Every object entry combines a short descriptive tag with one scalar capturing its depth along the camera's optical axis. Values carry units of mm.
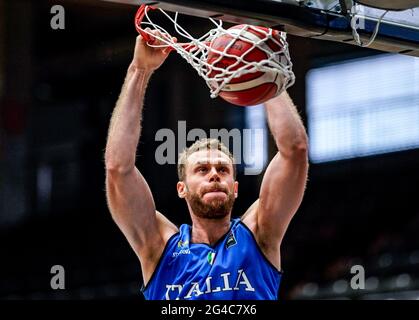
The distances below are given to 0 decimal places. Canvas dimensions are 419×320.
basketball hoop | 5764
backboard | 5500
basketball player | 6563
